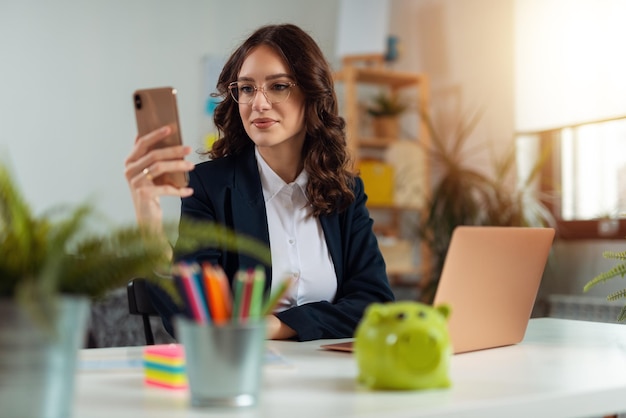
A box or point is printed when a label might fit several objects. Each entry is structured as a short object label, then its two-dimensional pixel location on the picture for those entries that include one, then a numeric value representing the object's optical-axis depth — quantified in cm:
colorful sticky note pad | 101
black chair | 196
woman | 194
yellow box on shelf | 462
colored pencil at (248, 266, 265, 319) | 85
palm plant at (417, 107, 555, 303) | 390
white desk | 87
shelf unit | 459
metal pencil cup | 83
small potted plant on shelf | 477
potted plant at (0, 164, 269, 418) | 71
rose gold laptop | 130
